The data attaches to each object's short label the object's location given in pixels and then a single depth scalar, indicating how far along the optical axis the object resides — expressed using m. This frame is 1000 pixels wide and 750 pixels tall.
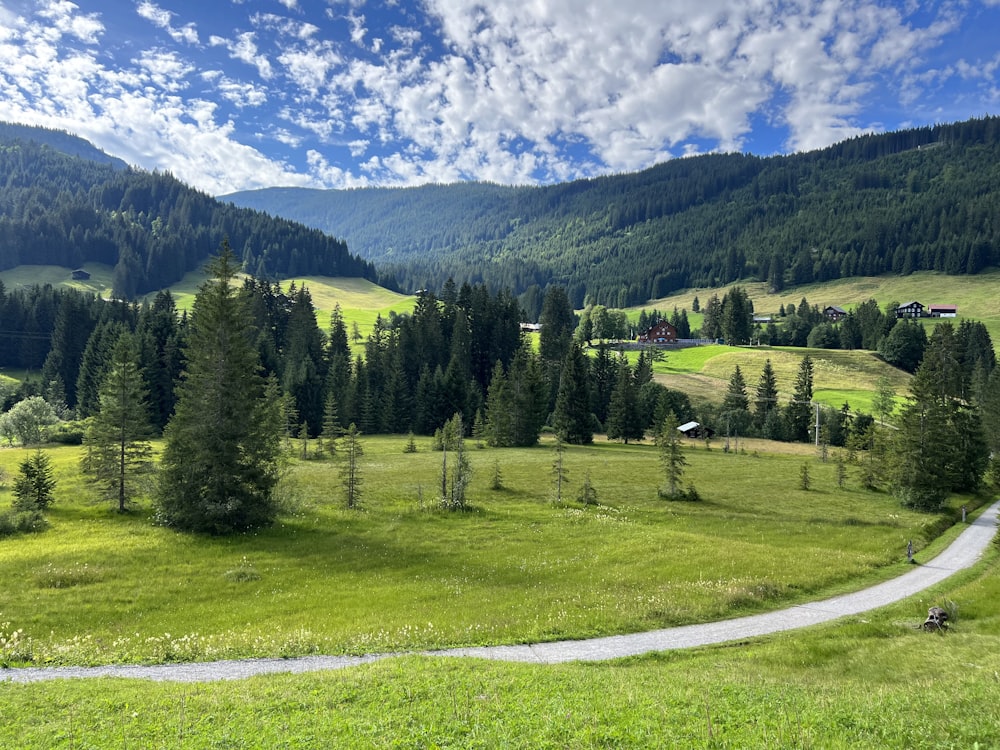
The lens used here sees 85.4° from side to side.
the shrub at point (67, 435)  83.25
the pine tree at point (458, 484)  46.06
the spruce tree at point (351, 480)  46.47
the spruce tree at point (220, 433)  38.34
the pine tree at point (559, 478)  51.29
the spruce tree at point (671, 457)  53.75
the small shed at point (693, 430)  112.06
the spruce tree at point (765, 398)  118.56
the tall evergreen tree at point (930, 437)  54.34
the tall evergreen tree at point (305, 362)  107.69
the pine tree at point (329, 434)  79.28
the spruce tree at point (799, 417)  110.81
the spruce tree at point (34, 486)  39.03
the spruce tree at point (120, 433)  42.25
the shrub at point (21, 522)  35.38
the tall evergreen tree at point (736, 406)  114.70
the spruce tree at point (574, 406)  95.38
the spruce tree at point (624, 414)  103.50
